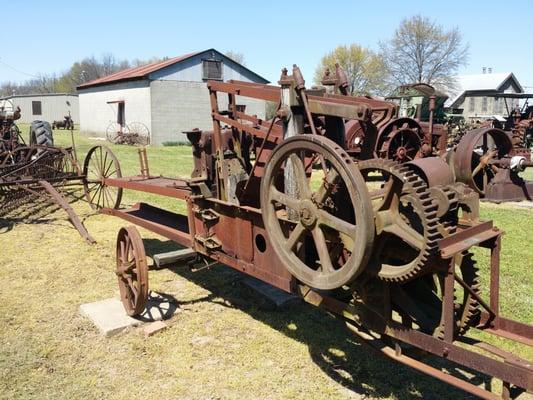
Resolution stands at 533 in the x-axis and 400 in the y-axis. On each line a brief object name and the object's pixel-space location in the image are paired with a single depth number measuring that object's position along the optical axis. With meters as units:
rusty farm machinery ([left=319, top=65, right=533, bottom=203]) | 7.96
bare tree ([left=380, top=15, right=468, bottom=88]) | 47.00
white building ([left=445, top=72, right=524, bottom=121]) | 45.28
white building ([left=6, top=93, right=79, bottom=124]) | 40.59
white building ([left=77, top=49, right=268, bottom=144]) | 22.55
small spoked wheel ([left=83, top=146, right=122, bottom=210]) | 6.30
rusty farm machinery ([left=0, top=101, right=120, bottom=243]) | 6.98
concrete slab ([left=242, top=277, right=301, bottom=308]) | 4.56
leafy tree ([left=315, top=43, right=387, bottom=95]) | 51.75
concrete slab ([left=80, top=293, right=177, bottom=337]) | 4.16
